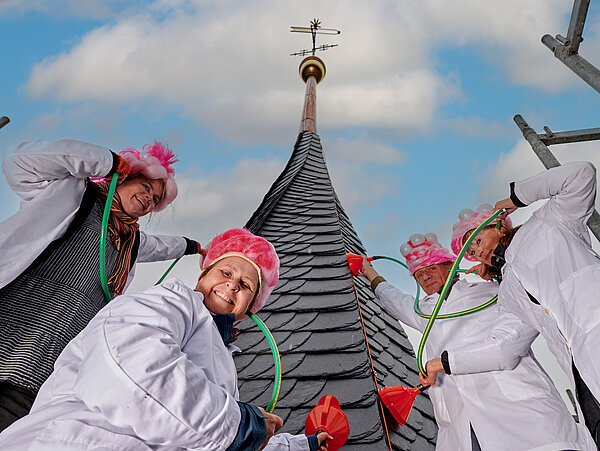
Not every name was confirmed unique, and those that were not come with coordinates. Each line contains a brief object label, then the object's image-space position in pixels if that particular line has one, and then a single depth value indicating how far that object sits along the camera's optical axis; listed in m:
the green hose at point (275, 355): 1.64
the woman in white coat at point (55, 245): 1.52
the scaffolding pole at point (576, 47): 2.86
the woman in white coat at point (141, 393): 0.95
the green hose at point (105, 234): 1.89
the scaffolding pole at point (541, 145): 3.41
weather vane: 12.69
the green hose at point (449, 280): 2.27
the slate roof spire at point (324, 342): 2.21
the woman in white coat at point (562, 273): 1.76
